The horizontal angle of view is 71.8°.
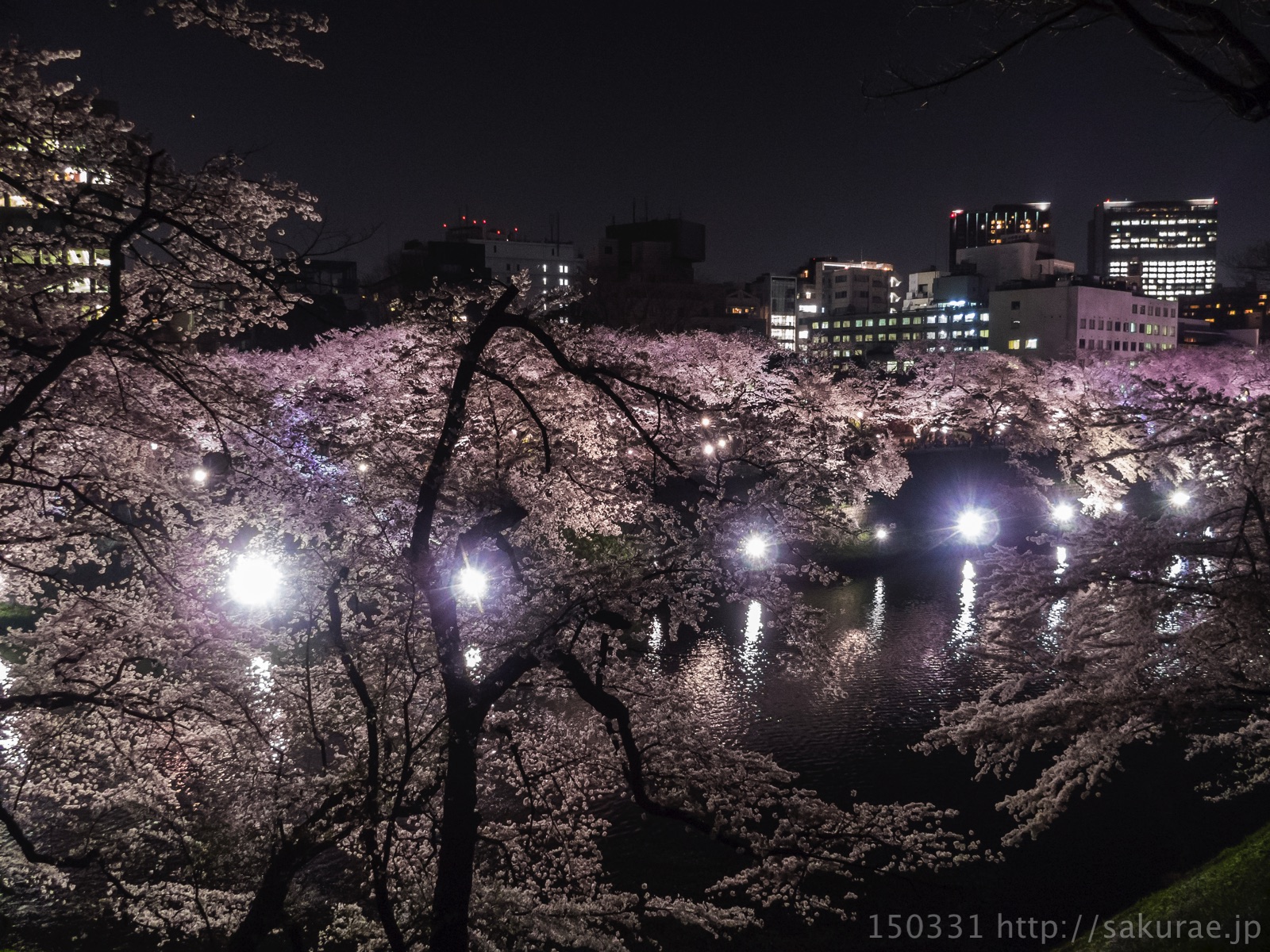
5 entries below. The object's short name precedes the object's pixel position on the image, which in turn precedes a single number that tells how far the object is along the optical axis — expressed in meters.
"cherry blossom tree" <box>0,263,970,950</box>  6.33
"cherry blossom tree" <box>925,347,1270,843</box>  7.30
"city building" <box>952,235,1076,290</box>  88.81
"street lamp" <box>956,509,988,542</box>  30.03
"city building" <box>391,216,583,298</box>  78.41
